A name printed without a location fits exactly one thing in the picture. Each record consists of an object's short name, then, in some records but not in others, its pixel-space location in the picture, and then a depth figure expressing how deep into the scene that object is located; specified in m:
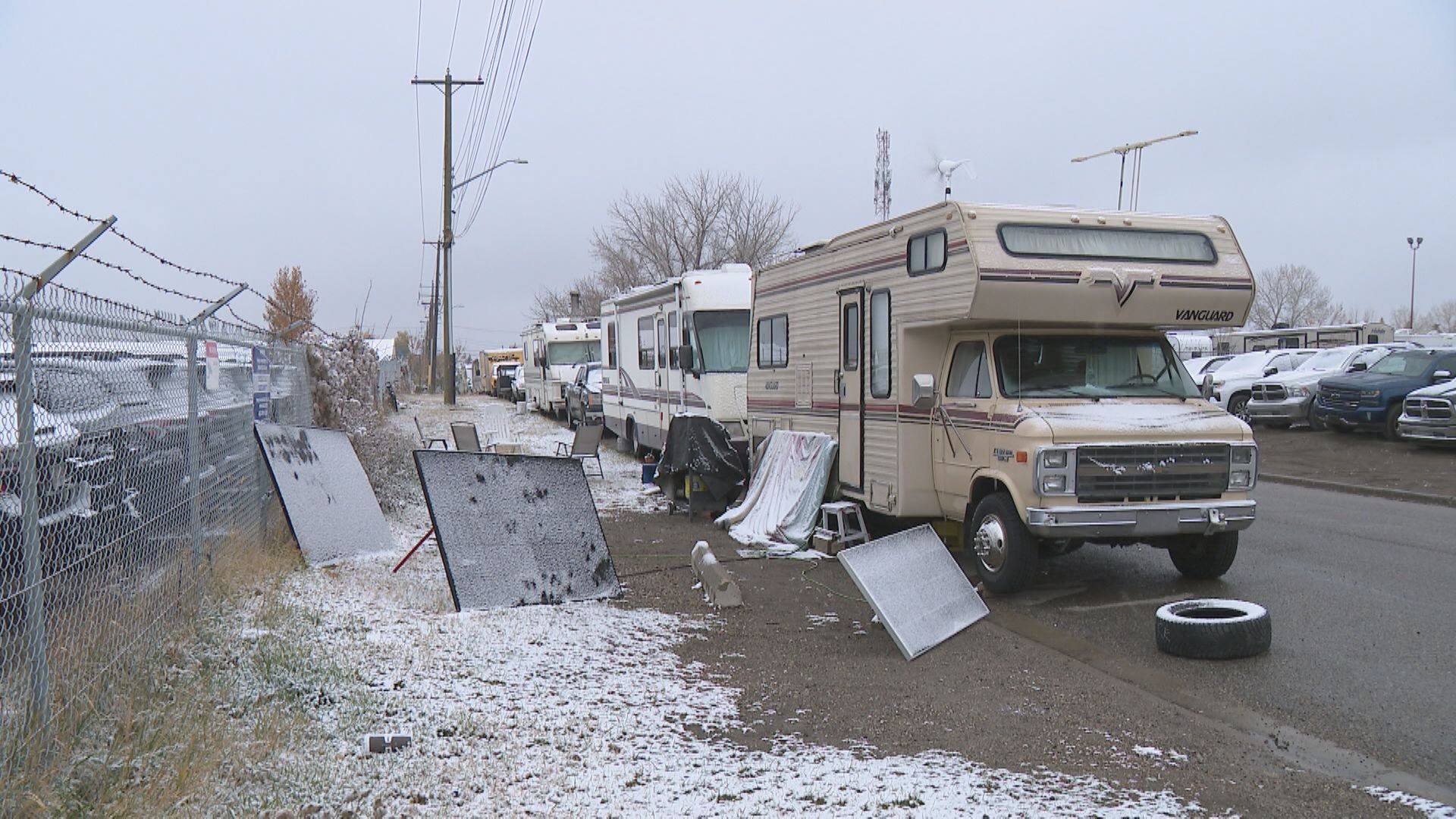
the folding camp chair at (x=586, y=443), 15.38
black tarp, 11.77
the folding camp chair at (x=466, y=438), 14.37
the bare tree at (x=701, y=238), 37.66
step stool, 9.77
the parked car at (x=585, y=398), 23.11
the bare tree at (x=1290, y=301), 76.50
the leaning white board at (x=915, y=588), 6.58
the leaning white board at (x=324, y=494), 8.16
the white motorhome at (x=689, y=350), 13.84
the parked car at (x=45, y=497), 3.78
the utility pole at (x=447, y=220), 31.39
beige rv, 7.50
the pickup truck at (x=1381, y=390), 17.97
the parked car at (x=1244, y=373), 22.31
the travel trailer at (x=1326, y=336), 30.11
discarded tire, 6.32
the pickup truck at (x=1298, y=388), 20.69
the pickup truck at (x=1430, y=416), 16.16
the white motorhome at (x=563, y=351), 28.58
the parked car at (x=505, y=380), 46.23
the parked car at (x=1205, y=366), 27.17
